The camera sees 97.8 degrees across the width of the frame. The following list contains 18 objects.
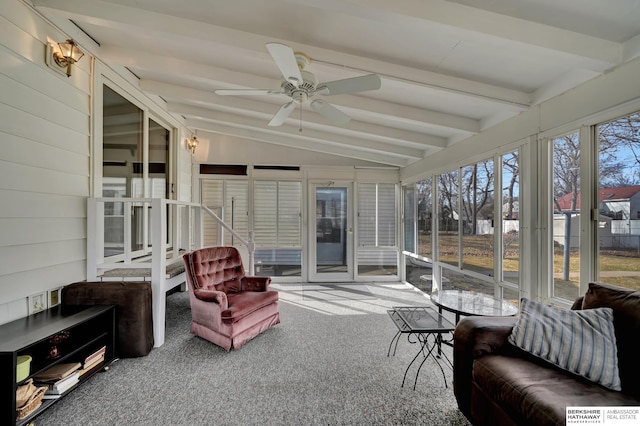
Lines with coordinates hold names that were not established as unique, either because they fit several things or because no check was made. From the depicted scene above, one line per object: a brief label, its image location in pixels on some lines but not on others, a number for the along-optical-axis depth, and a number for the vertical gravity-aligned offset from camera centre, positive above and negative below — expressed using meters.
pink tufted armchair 2.78 -0.92
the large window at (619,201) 1.94 +0.11
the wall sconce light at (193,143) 5.10 +1.36
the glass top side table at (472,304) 2.35 -0.80
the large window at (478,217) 3.33 -0.01
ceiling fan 1.83 +1.04
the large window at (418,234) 4.79 -0.32
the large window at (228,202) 5.55 +0.29
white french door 5.72 -0.34
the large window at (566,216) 2.32 +0.00
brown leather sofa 1.35 -0.87
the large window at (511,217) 2.89 -0.01
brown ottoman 2.50 -0.78
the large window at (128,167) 3.04 +0.62
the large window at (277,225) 5.62 -0.17
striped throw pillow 1.50 -0.72
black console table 1.61 -0.94
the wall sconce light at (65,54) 2.34 +1.38
